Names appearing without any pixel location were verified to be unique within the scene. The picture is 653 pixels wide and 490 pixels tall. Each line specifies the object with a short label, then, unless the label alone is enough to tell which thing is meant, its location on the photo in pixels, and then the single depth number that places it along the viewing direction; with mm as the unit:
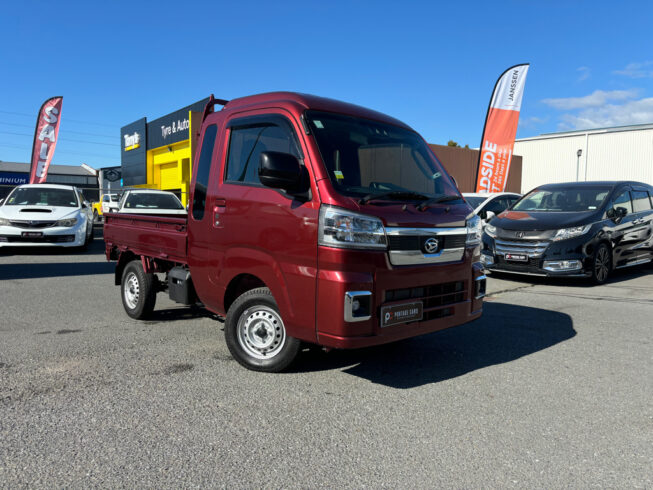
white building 36406
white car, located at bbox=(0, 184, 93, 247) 11867
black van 8398
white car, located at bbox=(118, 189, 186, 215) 13812
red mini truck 3477
